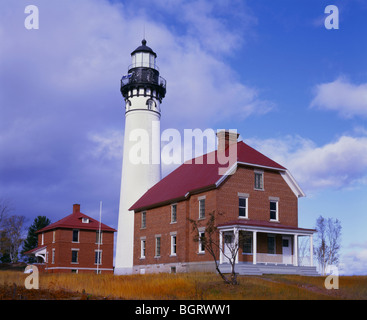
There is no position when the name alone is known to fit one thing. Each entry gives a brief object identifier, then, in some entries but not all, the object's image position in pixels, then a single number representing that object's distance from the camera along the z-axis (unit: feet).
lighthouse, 155.63
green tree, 233.76
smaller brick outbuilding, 182.29
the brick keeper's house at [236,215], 110.32
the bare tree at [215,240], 93.98
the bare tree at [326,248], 174.57
